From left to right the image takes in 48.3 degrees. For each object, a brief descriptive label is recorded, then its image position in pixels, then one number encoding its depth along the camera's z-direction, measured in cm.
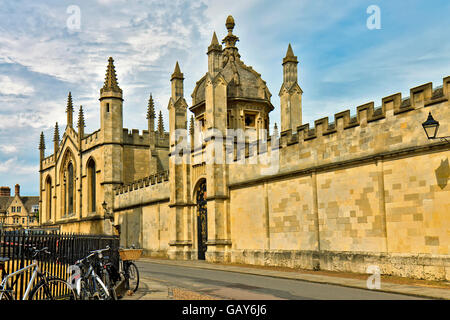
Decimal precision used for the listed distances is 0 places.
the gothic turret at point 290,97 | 2798
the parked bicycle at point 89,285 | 930
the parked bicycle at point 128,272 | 1235
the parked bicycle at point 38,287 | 814
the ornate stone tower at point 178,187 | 3119
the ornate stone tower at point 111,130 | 4431
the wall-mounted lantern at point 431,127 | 1379
